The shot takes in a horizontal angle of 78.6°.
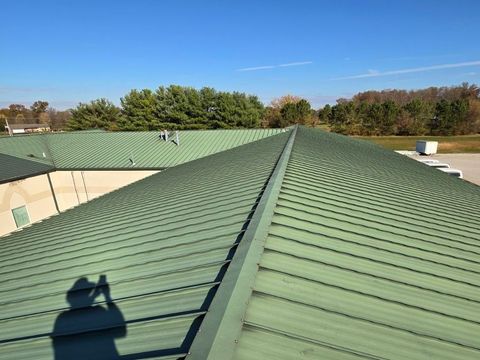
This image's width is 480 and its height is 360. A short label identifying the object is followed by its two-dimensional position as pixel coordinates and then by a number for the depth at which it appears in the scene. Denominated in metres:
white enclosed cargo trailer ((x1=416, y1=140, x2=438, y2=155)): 41.28
